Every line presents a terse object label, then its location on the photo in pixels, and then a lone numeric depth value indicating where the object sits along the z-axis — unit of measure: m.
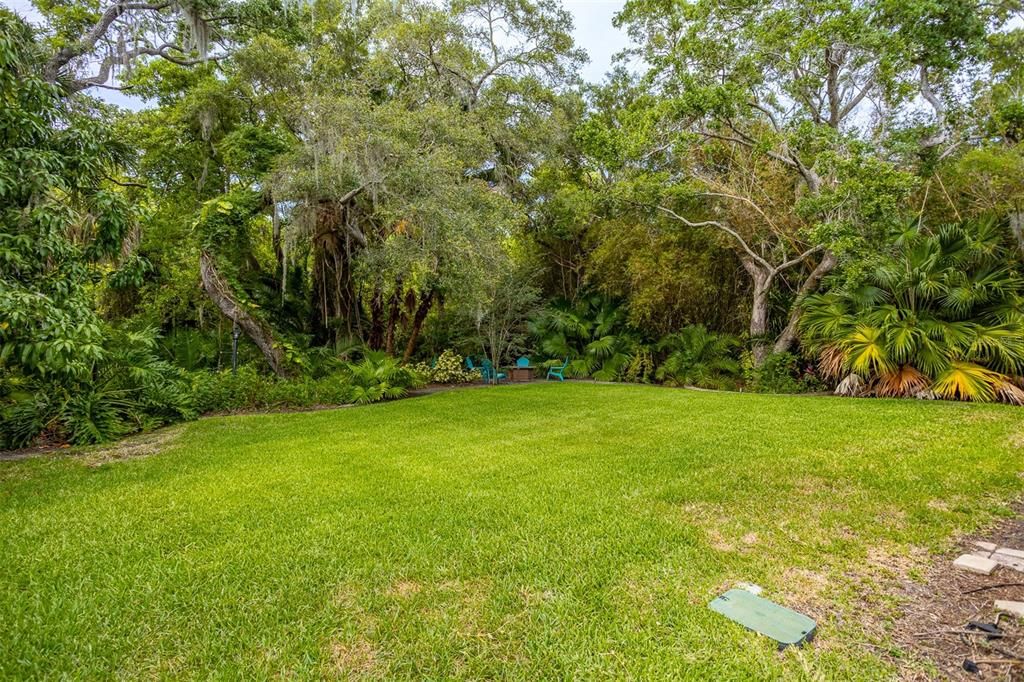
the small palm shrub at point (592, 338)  10.74
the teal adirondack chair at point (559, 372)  11.03
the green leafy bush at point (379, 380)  8.08
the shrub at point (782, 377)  8.27
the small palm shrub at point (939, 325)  6.23
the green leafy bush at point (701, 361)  9.38
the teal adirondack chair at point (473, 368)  11.49
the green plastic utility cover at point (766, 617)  1.82
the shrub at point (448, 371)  10.96
